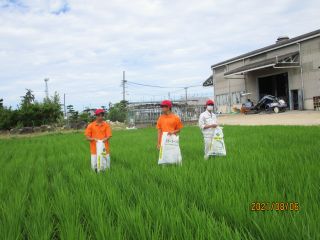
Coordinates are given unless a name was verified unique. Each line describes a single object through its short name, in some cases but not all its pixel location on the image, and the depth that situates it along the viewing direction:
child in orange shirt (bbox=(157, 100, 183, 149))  4.43
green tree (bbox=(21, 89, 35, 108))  29.45
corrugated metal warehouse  16.99
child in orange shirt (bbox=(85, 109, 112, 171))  4.40
